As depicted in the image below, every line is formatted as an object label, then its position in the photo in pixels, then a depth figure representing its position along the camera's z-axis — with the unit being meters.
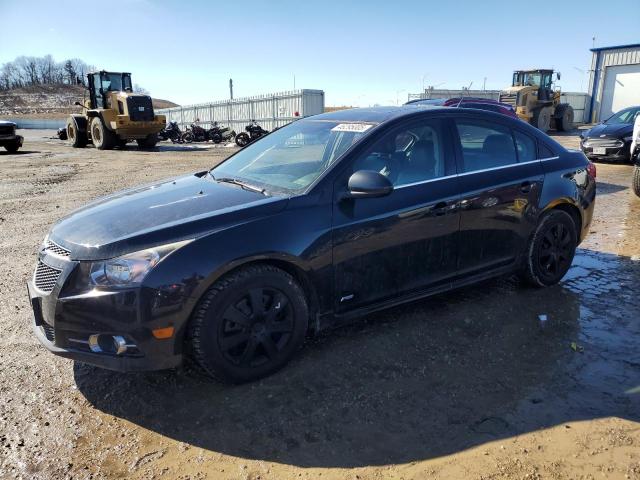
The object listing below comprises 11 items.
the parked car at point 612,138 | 13.11
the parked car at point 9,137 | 19.59
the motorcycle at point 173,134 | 29.12
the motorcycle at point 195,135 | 28.08
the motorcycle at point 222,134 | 27.28
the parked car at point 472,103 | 12.91
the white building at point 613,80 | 31.81
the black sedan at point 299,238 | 2.70
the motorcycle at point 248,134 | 24.14
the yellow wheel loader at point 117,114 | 21.02
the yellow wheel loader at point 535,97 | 25.38
